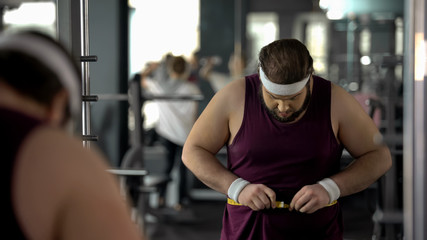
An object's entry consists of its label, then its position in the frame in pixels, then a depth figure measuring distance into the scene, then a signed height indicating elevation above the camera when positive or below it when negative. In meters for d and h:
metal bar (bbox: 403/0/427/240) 2.07 -0.11
